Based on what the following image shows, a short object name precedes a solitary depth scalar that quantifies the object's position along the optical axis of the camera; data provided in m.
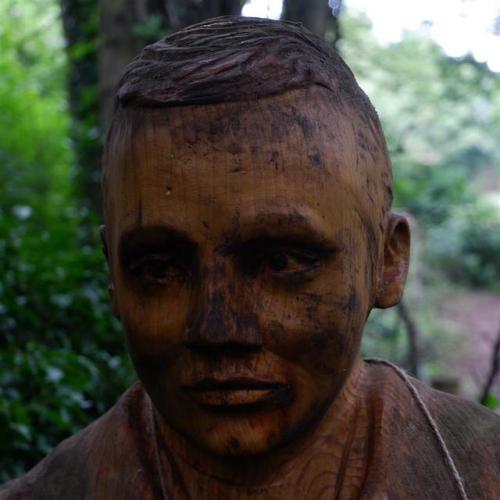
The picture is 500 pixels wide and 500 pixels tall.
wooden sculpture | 1.31
